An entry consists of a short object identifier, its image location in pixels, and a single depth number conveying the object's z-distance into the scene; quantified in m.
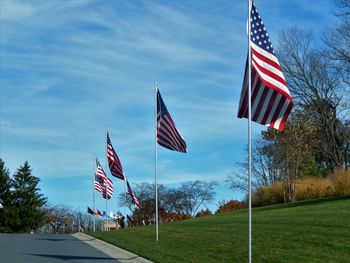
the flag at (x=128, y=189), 31.28
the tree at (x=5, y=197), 64.94
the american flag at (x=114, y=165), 27.89
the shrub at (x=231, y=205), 56.19
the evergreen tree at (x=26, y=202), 65.81
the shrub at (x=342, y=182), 34.56
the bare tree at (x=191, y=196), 80.25
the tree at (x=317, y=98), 54.19
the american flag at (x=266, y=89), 12.08
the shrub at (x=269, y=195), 40.62
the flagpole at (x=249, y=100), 11.86
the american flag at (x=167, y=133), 18.34
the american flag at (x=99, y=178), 36.12
